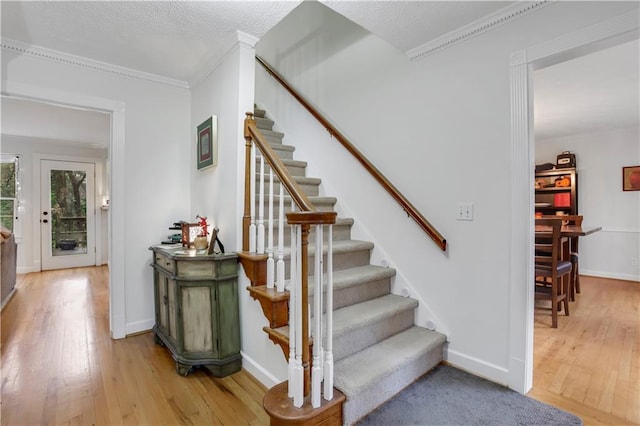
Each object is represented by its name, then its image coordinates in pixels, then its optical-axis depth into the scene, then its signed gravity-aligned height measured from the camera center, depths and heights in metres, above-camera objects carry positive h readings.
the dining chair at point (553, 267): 3.06 -0.55
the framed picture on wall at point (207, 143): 2.65 +0.59
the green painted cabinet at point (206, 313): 2.25 -0.70
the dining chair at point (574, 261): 3.91 -0.59
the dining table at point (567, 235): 3.23 -0.24
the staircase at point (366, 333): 1.74 -0.77
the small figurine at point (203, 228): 2.64 -0.12
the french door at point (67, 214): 6.02 +0.00
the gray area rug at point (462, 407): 1.67 -1.06
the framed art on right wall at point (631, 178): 5.05 +0.51
